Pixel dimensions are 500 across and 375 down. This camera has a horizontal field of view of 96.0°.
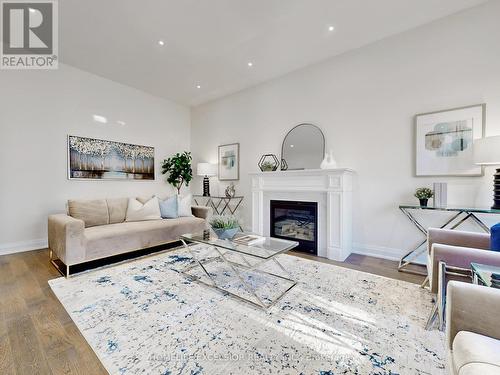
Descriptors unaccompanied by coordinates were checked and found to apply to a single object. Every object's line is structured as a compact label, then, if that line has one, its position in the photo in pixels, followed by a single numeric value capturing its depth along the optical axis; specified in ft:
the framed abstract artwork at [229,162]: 16.11
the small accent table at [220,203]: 16.17
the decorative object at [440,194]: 8.63
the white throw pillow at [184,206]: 13.56
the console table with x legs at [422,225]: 8.12
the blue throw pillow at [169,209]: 13.00
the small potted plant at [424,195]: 9.04
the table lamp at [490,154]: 7.13
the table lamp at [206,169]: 16.78
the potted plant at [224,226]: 8.03
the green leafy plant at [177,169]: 17.46
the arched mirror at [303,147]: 12.26
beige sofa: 8.46
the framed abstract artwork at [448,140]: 8.60
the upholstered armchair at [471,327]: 2.69
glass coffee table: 6.63
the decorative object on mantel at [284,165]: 13.34
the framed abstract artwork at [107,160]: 13.15
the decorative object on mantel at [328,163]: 11.14
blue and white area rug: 4.38
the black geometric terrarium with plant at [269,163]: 13.07
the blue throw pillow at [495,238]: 4.77
